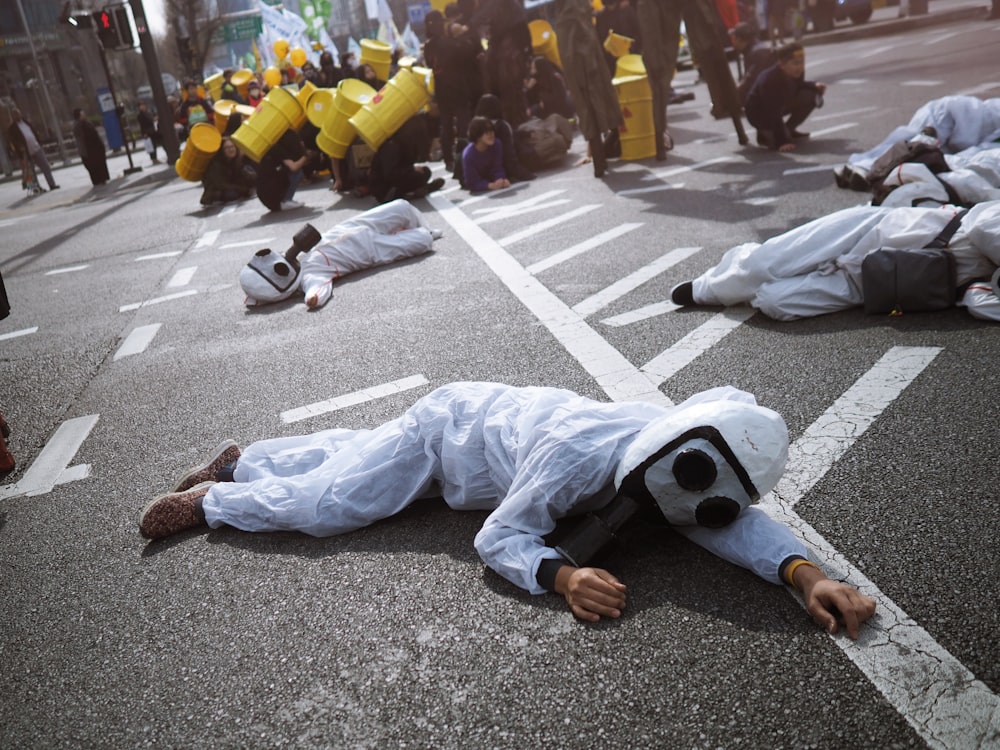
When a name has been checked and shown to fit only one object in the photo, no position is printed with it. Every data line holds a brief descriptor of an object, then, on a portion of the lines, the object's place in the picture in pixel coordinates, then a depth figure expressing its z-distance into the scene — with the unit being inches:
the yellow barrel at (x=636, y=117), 410.9
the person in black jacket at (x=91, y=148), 783.7
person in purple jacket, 425.1
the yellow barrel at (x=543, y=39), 624.1
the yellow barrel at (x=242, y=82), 909.8
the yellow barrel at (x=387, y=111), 426.9
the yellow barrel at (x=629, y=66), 438.9
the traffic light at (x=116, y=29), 754.2
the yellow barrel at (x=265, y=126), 476.7
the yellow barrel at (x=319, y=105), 485.7
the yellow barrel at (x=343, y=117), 466.0
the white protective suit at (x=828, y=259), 173.9
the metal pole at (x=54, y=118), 1301.7
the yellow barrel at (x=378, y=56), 642.8
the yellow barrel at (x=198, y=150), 528.1
